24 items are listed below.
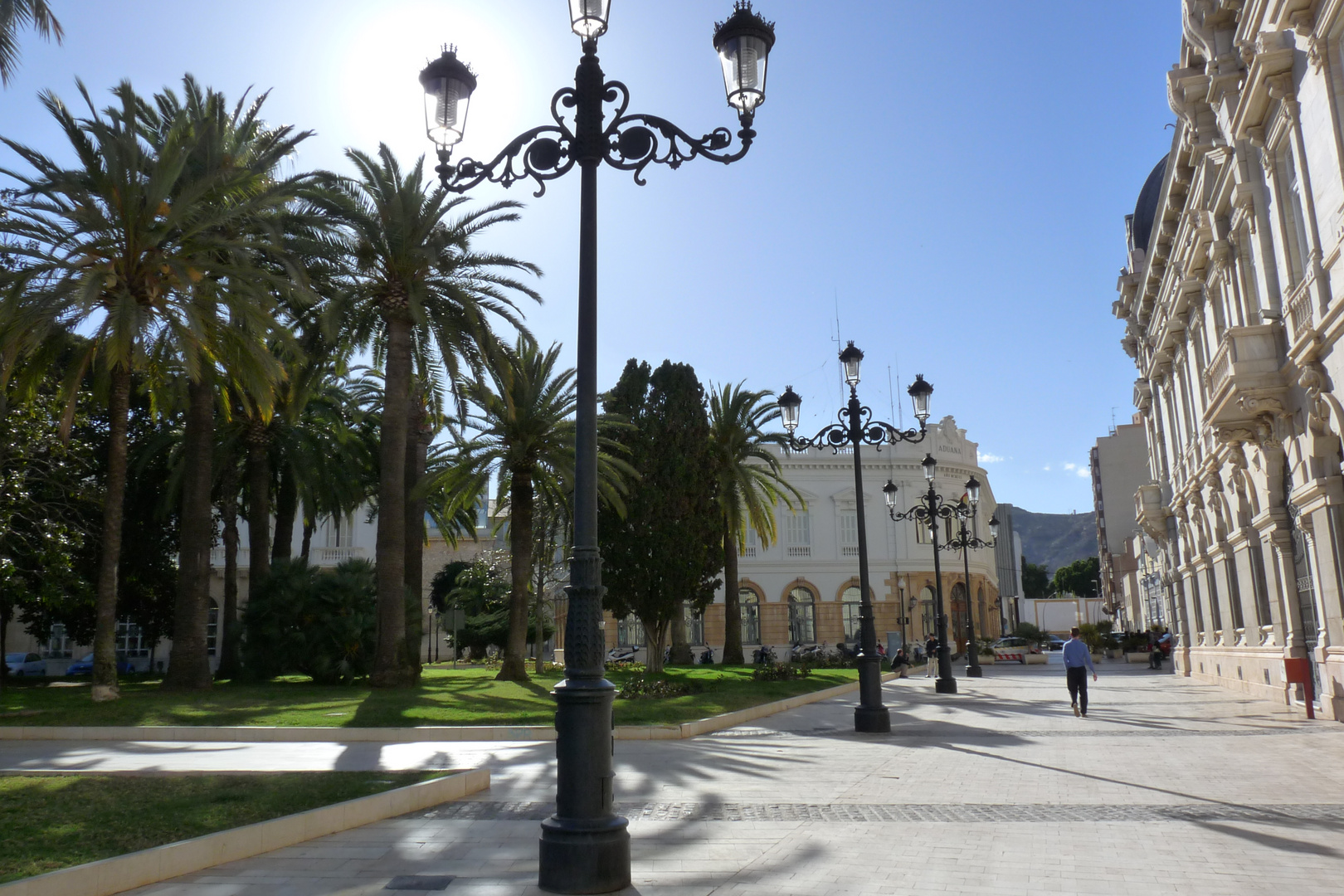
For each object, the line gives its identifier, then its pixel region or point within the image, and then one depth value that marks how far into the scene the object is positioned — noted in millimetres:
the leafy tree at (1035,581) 146750
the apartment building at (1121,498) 71938
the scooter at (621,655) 47669
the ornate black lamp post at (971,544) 28078
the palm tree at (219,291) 19312
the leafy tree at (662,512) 29141
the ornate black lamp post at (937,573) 26922
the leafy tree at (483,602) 44441
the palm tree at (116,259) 18047
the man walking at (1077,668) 18016
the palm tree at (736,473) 37125
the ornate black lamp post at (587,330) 6043
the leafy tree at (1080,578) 143062
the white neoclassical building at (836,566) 60188
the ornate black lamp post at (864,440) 16234
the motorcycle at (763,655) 45975
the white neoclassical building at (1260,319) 14172
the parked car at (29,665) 49438
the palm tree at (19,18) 13961
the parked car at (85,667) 47922
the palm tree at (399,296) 22672
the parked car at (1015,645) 51938
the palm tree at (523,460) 27062
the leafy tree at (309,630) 25438
